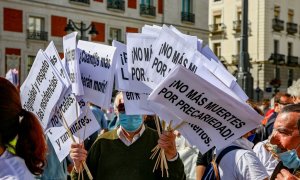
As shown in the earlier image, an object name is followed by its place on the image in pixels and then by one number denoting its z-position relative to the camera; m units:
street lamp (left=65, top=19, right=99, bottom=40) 15.35
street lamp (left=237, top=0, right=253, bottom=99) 10.88
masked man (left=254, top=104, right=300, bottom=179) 2.73
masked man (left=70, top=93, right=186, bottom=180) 3.77
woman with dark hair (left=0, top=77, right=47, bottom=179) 2.25
